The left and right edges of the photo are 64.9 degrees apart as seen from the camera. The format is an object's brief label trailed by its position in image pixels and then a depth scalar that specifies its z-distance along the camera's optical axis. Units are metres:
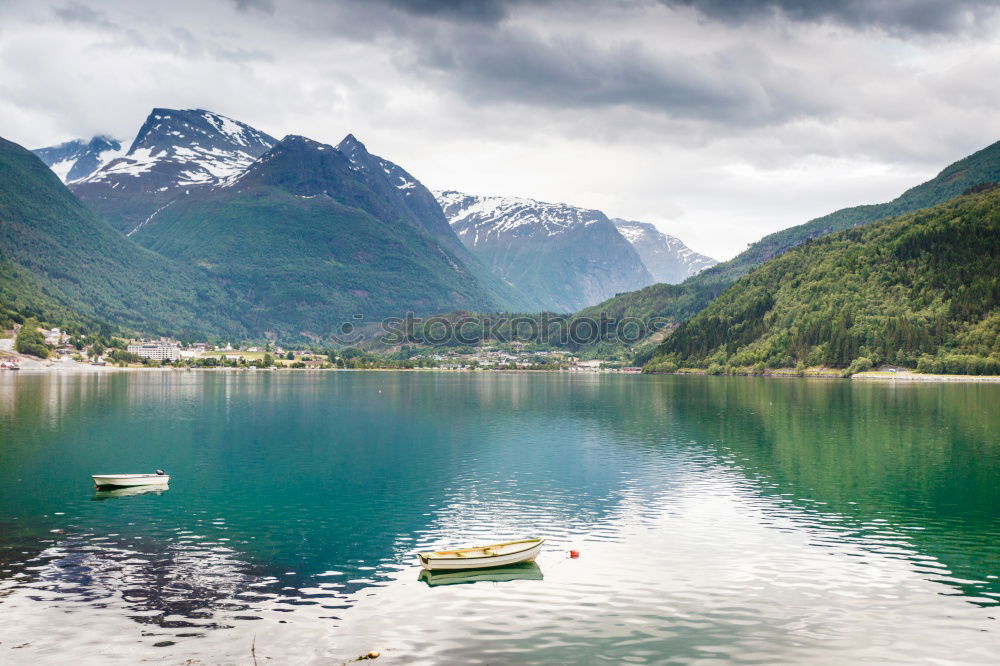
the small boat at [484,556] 37.03
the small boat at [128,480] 57.02
